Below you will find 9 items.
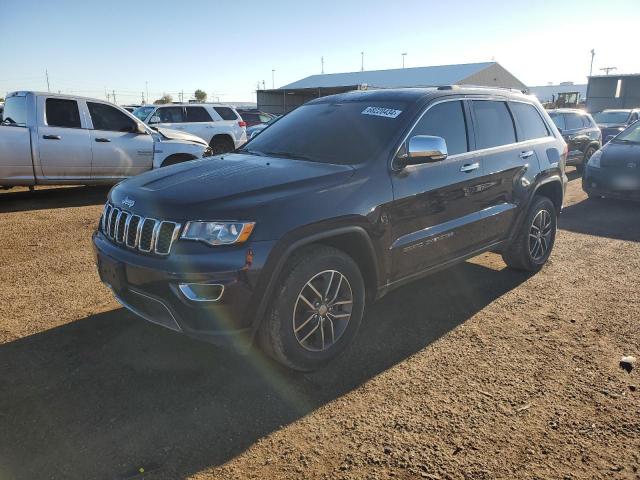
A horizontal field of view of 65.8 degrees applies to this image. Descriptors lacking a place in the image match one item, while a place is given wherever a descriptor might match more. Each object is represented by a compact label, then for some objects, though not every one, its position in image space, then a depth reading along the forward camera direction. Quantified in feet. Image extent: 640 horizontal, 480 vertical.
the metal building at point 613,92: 108.68
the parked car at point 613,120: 50.80
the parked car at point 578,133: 40.65
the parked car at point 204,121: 42.73
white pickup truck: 26.66
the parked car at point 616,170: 27.48
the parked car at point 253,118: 68.85
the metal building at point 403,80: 145.48
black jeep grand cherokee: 9.16
